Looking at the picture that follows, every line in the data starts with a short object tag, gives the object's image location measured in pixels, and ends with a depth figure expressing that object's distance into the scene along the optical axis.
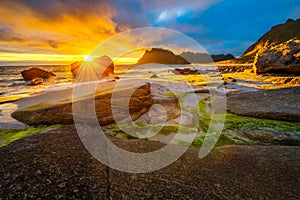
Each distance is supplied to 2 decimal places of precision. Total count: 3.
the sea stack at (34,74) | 28.80
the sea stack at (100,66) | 32.53
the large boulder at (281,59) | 16.25
